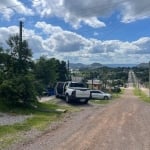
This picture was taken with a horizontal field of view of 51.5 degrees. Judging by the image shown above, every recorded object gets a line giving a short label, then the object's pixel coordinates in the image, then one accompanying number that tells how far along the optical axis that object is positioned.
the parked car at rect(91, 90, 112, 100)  22.34
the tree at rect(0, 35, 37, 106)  11.08
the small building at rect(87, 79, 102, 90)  44.22
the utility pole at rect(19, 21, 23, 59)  13.06
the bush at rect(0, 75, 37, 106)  11.03
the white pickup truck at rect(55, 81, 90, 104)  14.33
